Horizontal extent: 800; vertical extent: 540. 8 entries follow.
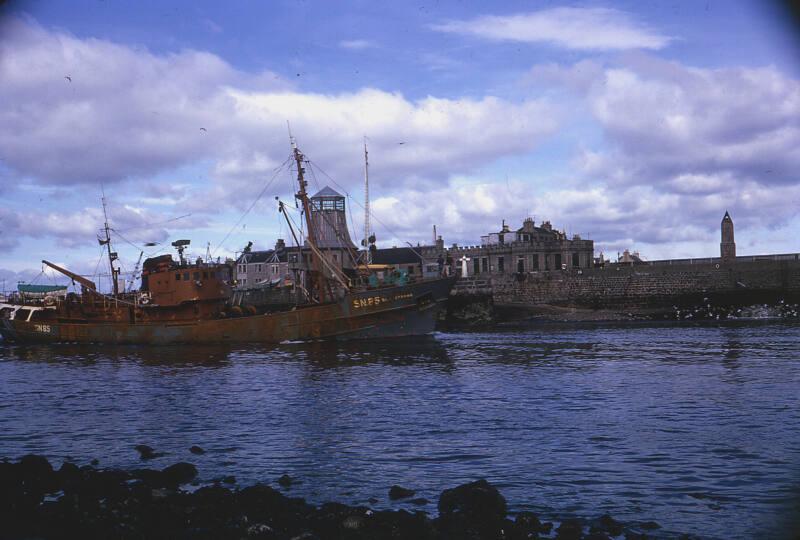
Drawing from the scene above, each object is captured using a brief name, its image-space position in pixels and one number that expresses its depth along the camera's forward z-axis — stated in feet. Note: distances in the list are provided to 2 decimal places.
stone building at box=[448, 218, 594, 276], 295.07
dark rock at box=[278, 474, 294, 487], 48.47
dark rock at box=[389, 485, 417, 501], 45.09
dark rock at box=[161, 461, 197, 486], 48.55
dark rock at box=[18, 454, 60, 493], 46.57
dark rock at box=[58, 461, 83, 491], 46.44
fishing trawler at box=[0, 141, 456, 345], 168.96
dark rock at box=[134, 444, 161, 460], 57.00
